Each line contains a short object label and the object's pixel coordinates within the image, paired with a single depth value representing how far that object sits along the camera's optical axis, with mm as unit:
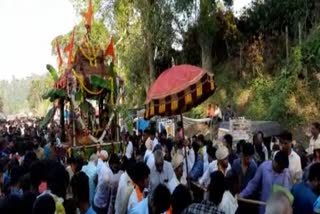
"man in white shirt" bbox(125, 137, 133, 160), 7516
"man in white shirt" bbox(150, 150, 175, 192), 4296
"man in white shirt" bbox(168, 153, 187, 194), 4236
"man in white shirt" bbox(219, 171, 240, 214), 3051
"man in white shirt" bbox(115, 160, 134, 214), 3619
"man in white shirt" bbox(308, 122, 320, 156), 4803
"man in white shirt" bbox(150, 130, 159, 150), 6963
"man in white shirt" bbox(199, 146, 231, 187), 4212
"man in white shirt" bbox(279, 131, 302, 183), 4338
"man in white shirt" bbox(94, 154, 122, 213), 4266
